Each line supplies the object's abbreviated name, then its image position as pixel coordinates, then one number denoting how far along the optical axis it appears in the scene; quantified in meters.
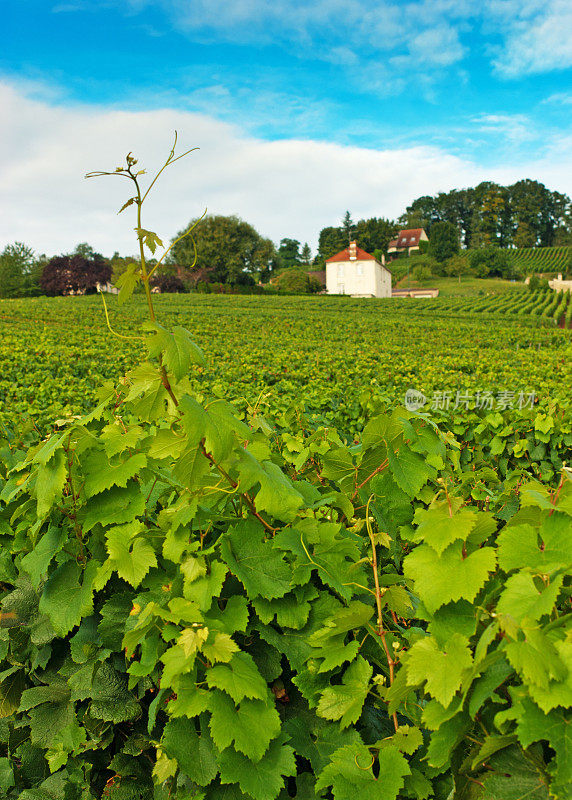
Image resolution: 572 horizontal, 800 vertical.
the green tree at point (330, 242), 110.98
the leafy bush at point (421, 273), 93.69
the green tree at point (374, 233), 110.19
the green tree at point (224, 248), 72.25
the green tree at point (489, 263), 96.56
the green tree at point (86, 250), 122.94
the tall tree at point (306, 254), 133.62
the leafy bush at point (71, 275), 61.00
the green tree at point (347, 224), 113.77
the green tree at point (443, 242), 101.38
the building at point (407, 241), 118.50
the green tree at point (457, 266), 92.69
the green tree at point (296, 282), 75.31
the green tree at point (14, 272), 65.31
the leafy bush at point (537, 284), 76.22
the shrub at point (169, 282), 63.66
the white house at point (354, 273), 79.69
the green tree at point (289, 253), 127.24
